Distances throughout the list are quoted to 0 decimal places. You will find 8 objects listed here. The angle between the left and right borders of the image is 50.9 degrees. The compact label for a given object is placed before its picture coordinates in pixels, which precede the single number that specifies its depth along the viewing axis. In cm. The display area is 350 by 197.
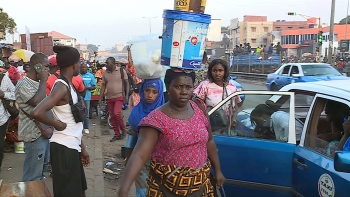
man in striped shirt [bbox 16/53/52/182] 396
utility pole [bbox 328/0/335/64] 2094
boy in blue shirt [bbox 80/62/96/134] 934
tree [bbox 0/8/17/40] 3094
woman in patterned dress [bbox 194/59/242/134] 451
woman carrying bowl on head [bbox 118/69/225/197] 234
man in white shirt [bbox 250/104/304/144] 355
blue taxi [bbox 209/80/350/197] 315
